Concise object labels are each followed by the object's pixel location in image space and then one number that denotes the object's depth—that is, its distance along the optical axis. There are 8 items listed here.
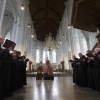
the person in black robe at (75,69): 5.73
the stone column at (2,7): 6.59
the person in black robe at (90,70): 4.23
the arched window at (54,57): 30.02
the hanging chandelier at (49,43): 15.66
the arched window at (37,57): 30.37
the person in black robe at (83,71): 4.89
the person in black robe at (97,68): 3.72
